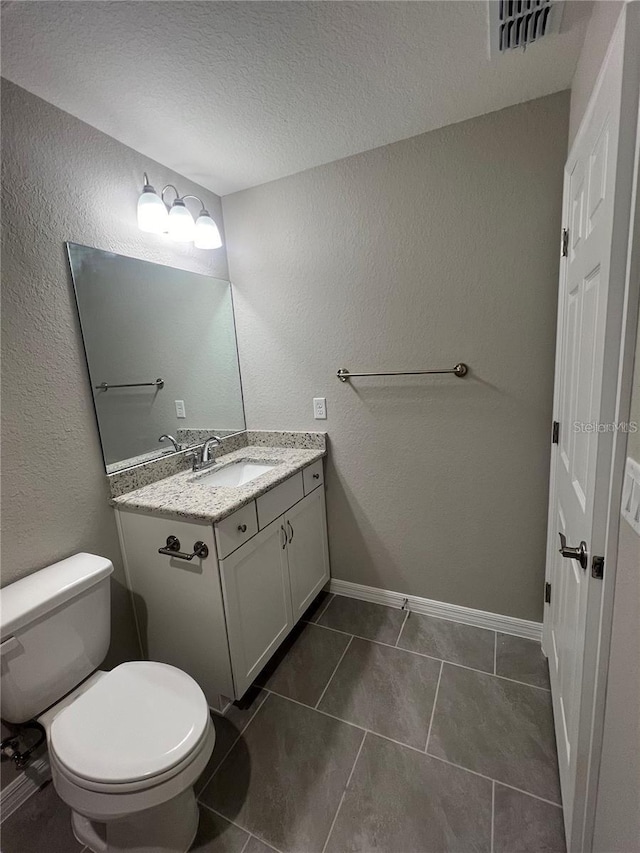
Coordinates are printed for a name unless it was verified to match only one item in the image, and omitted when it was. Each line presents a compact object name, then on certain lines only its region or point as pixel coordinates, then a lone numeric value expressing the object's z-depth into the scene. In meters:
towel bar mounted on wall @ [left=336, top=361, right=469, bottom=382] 1.67
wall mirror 1.46
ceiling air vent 1.00
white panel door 0.75
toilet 0.90
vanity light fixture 1.50
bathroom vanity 1.33
